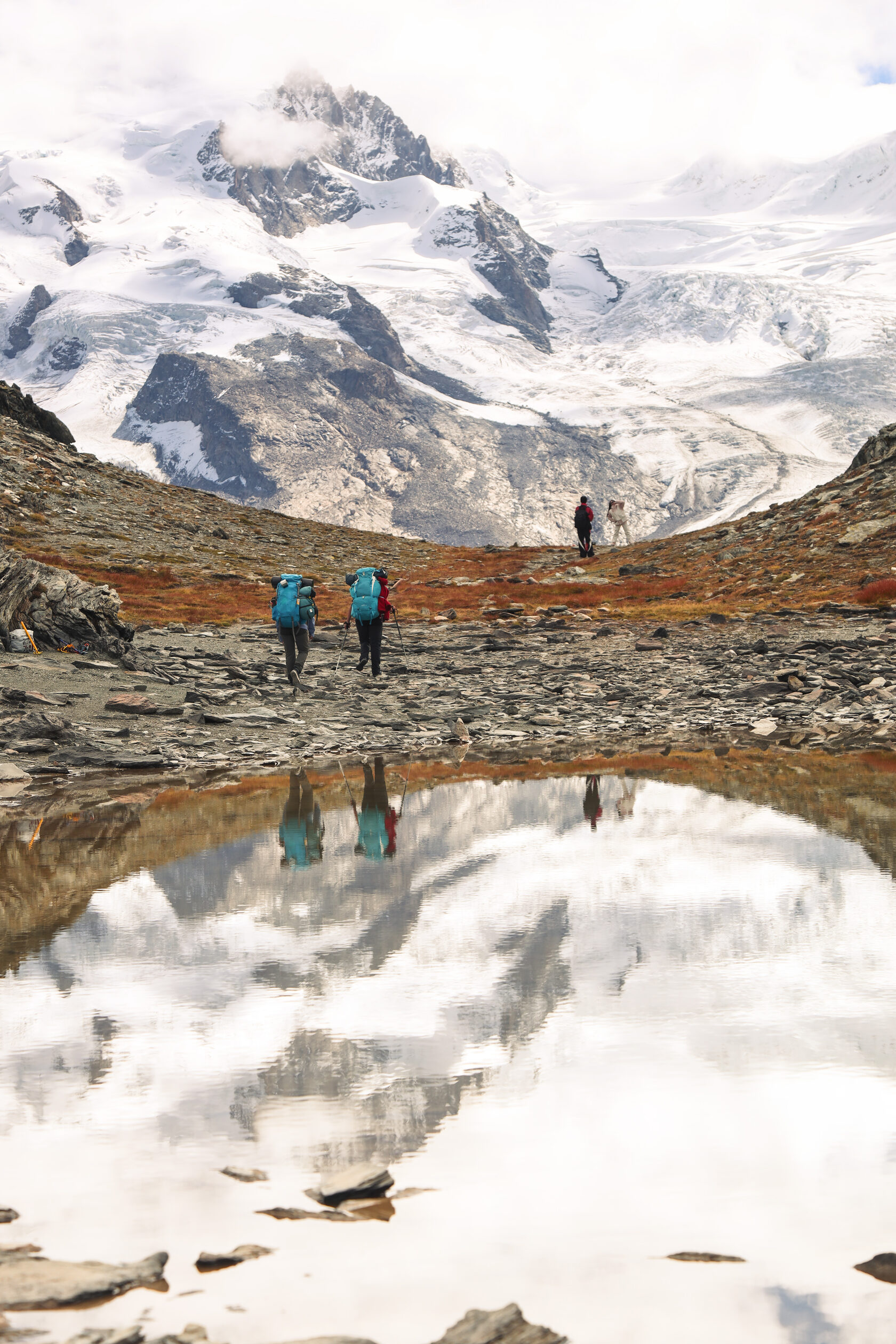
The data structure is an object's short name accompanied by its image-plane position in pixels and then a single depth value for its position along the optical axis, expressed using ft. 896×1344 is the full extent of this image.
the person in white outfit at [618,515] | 207.41
